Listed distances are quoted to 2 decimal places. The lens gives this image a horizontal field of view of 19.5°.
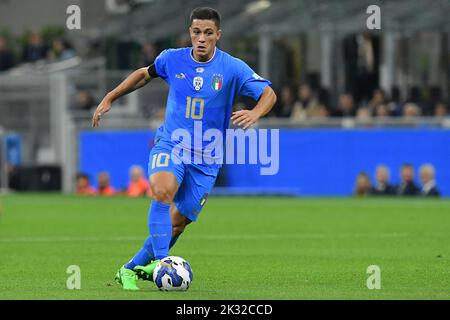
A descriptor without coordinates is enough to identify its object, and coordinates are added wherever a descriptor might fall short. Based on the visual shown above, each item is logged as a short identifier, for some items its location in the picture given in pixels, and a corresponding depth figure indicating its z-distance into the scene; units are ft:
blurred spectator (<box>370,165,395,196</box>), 93.40
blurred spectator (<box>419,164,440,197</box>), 91.25
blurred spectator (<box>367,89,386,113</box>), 98.73
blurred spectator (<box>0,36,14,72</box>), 125.88
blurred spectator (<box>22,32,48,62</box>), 127.24
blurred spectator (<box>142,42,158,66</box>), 106.55
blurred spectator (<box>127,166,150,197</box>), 96.89
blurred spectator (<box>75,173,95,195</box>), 100.78
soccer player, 37.11
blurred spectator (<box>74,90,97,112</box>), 106.42
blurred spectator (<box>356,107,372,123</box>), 95.96
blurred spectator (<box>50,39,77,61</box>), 124.67
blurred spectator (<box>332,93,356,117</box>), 99.50
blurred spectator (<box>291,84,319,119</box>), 99.81
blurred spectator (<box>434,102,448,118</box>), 96.73
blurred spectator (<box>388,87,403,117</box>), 98.22
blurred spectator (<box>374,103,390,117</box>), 97.19
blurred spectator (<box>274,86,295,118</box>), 101.21
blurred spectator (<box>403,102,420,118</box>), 97.04
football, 35.76
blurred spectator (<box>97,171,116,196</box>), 99.81
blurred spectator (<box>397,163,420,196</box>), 91.99
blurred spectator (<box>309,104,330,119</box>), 99.04
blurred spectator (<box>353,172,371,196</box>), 93.91
